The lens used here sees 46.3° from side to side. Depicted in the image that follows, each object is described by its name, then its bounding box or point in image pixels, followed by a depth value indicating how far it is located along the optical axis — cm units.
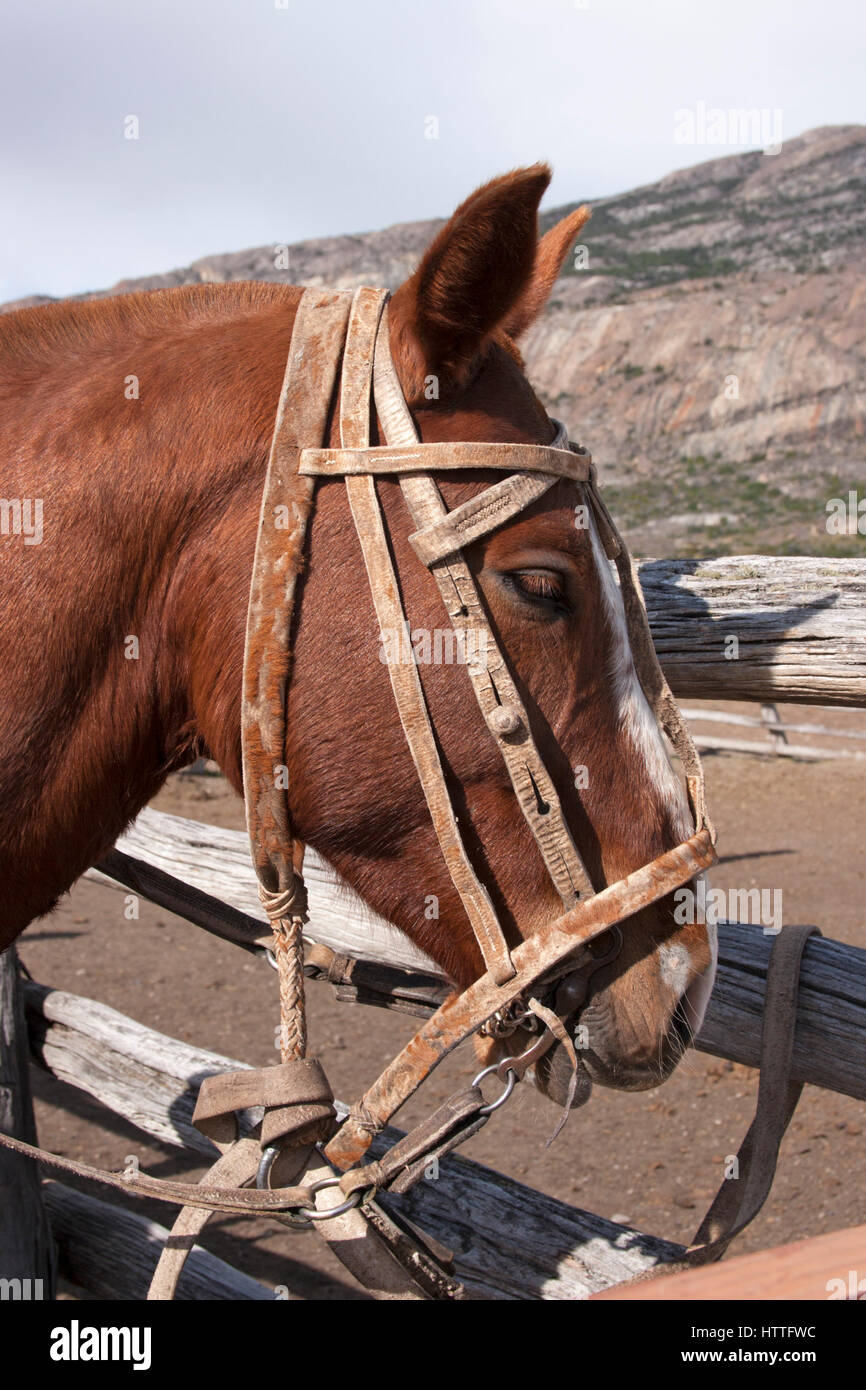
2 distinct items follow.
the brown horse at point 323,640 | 169
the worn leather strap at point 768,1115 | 204
